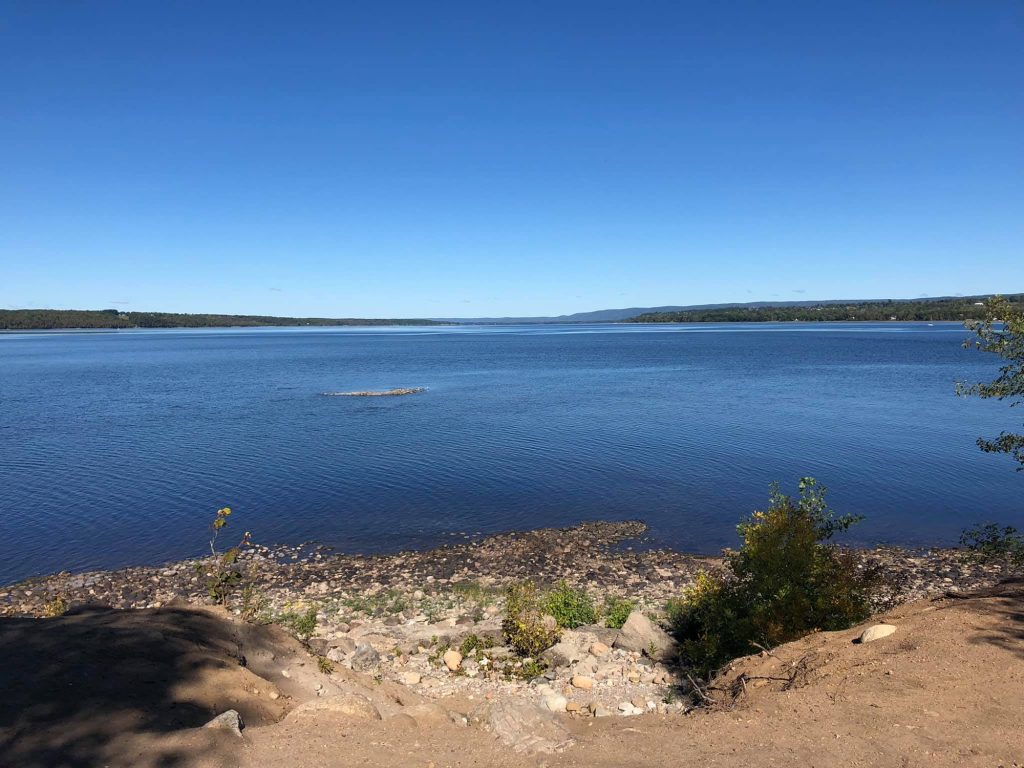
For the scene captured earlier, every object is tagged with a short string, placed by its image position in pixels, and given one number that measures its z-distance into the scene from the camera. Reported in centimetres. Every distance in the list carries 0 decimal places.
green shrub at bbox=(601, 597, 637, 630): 1574
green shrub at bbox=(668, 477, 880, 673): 1176
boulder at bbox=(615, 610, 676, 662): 1374
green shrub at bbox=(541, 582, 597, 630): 1573
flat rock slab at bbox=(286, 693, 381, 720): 956
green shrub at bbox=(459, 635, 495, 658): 1410
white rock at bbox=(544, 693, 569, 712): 1138
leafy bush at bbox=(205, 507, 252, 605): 1344
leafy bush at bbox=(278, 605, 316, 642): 1501
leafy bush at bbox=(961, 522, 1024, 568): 1402
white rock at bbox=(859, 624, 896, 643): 1044
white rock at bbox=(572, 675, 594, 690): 1223
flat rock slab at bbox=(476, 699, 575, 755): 921
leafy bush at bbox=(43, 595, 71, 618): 1277
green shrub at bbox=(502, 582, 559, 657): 1390
